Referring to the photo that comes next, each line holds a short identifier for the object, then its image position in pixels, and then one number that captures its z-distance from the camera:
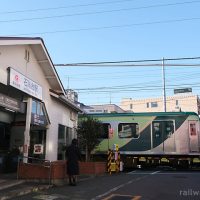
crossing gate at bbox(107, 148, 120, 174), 14.54
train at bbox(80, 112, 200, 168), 16.08
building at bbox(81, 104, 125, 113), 37.70
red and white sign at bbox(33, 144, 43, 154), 11.62
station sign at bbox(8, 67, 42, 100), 9.75
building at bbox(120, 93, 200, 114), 57.38
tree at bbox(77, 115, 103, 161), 15.08
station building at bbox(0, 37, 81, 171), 9.99
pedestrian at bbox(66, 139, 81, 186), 9.75
